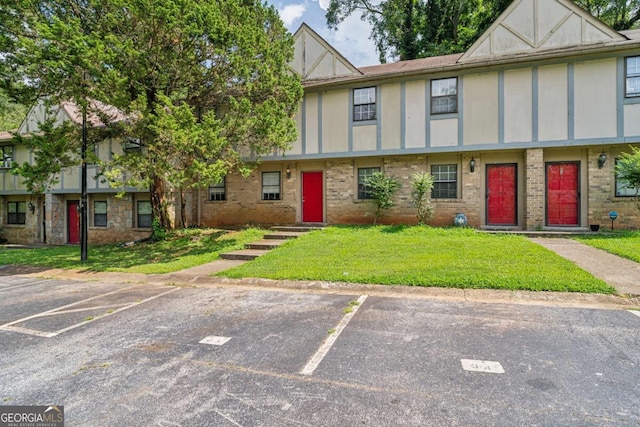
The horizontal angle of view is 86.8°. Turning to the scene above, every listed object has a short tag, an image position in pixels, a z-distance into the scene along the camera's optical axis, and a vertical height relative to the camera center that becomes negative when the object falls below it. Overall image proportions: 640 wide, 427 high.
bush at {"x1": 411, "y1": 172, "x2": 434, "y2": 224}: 11.72 +0.53
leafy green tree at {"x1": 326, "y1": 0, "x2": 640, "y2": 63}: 20.72 +12.52
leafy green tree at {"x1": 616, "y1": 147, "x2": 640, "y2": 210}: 9.58 +1.16
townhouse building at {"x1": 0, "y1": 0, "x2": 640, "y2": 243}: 10.83 +2.74
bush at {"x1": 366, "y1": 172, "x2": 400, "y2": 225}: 12.45 +0.74
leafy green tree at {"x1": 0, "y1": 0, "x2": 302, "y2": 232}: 8.61 +3.98
